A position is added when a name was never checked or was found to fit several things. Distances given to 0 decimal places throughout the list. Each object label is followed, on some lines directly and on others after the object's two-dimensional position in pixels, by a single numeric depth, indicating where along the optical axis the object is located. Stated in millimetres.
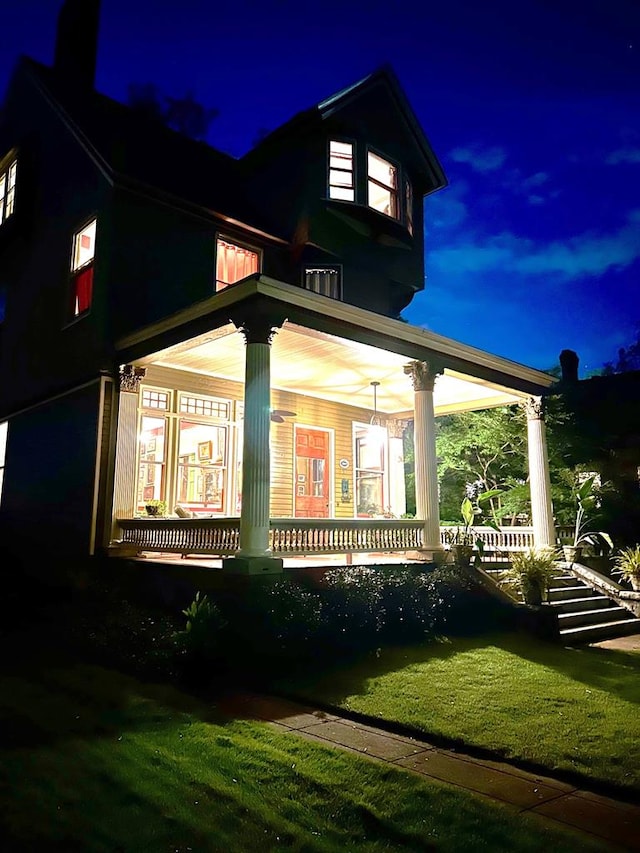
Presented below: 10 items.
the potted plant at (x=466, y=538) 10515
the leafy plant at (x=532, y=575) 9734
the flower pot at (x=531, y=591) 9727
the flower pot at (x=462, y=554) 10422
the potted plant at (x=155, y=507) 11641
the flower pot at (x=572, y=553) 12352
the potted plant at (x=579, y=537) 12367
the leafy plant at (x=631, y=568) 11117
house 9922
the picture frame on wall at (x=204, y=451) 13125
